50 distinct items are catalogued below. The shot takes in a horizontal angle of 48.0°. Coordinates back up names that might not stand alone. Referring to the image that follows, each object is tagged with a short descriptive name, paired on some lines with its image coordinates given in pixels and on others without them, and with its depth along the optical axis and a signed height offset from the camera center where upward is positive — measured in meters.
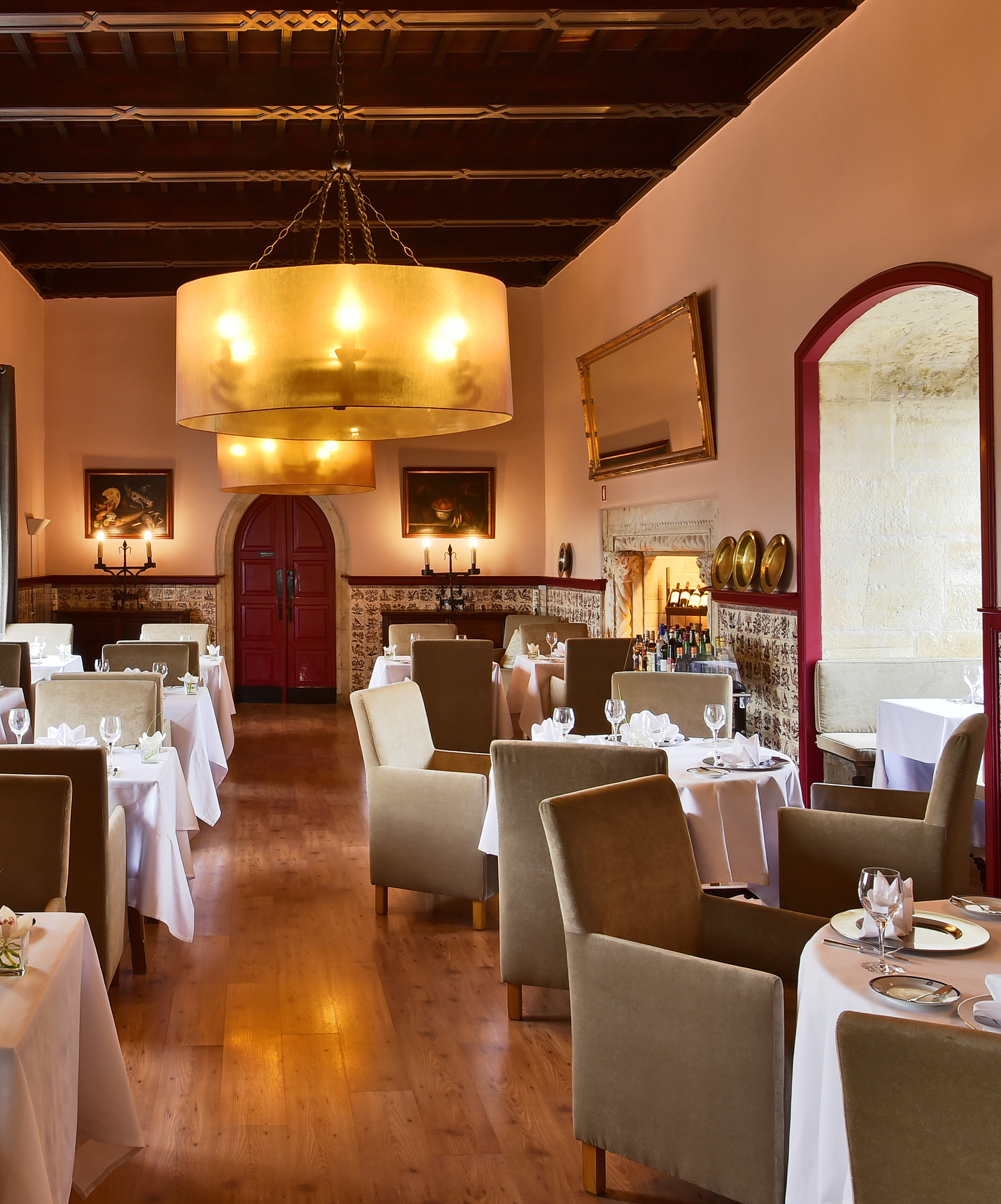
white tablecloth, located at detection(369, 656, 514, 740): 8.20 -0.59
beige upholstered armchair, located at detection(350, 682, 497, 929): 4.59 -0.90
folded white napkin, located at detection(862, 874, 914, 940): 2.25 -0.64
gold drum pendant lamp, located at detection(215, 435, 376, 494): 5.87 +0.73
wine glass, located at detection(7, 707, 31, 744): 4.38 -0.45
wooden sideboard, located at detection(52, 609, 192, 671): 11.68 -0.21
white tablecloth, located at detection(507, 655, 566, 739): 8.41 -0.67
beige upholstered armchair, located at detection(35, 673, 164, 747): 5.07 -0.44
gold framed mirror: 7.70 +1.58
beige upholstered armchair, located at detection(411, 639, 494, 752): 7.28 -0.57
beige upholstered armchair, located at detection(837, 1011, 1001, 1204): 1.33 -0.61
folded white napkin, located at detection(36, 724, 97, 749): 4.55 -0.55
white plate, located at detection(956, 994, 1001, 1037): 1.90 -0.73
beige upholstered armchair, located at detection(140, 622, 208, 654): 9.18 -0.22
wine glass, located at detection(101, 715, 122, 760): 4.32 -0.48
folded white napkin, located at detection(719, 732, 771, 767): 4.28 -0.60
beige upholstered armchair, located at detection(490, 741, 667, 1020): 3.42 -0.75
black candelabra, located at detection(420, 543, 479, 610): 12.26 +0.11
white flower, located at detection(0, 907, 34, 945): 2.29 -0.66
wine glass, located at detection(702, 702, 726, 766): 4.43 -0.46
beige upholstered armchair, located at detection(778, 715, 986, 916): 3.32 -0.74
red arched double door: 12.52 -0.01
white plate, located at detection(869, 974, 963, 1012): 1.98 -0.72
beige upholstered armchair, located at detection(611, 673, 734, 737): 5.43 -0.46
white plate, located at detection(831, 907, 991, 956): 2.28 -0.71
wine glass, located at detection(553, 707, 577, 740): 4.56 -0.49
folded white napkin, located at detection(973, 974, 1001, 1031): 1.91 -0.71
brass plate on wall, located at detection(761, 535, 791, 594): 6.44 +0.21
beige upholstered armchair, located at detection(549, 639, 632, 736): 7.67 -0.49
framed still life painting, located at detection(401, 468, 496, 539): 12.41 +1.10
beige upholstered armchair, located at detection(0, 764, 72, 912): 2.96 -0.62
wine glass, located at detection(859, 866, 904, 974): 2.23 -0.60
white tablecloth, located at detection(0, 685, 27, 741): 5.98 -0.55
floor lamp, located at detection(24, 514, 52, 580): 10.91 +0.80
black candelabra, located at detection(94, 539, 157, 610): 11.91 +0.36
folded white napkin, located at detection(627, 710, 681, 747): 4.56 -0.53
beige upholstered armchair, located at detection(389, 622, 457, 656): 9.74 -0.26
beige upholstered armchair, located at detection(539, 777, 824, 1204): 2.39 -0.91
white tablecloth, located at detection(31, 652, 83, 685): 8.25 -0.46
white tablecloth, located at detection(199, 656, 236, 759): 8.40 -0.68
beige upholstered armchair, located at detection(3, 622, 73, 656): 9.48 -0.23
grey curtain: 9.89 +1.03
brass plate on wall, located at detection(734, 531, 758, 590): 6.81 +0.23
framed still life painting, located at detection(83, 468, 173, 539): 12.02 +1.11
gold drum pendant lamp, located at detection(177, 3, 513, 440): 2.46 +0.59
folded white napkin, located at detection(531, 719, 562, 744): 4.58 -0.54
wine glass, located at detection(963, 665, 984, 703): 5.40 -0.41
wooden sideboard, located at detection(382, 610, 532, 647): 12.02 -0.19
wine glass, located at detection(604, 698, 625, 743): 4.69 -0.47
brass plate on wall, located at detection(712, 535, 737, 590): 7.19 +0.24
